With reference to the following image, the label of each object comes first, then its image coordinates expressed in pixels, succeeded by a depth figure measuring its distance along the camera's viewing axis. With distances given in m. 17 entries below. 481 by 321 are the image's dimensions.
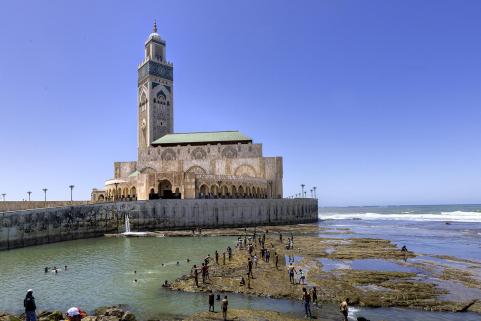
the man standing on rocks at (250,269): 23.17
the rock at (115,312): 16.20
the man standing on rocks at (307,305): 16.63
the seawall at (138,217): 39.88
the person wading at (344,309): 15.67
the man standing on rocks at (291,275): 22.03
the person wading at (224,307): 15.97
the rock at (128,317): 15.72
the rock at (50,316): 15.63
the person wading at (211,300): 17.03
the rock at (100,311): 17.06
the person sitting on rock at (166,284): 21.35
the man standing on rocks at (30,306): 13.52
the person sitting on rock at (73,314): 8.55
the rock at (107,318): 15.27
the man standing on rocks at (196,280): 21.25
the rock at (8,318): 13.73
